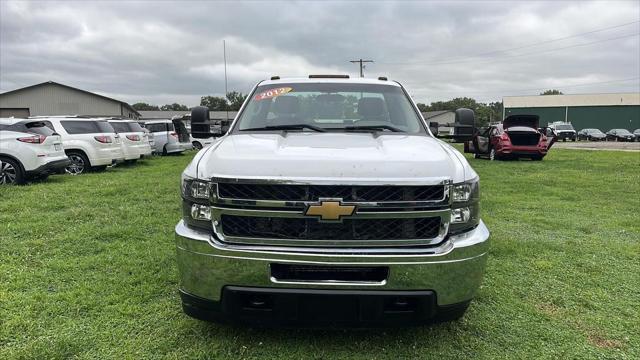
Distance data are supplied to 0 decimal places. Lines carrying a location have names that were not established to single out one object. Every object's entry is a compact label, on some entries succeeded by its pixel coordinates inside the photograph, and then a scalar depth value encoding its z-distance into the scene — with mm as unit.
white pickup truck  2658
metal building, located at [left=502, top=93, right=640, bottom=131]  61812
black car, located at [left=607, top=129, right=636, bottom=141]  44875
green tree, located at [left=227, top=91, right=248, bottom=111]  80962
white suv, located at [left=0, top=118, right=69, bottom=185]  10102
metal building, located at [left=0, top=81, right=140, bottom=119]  43156
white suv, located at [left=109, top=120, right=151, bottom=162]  14910
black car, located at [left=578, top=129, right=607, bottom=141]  46750
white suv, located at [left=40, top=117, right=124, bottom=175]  12992
